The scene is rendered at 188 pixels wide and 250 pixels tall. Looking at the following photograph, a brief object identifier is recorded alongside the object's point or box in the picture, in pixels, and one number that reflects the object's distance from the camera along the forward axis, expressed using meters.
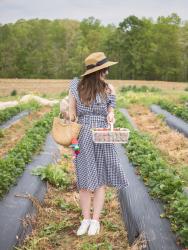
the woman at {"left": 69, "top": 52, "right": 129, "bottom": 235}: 4.82
